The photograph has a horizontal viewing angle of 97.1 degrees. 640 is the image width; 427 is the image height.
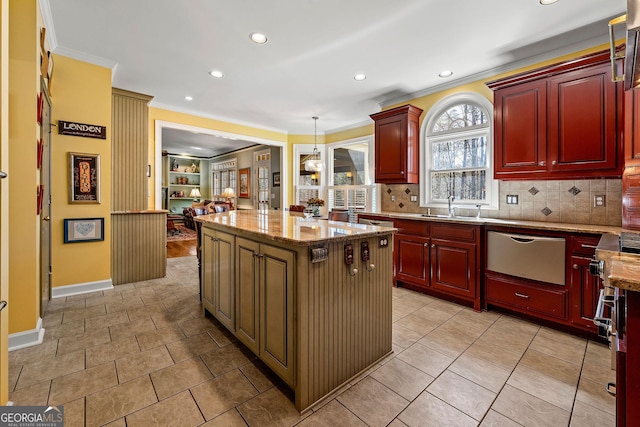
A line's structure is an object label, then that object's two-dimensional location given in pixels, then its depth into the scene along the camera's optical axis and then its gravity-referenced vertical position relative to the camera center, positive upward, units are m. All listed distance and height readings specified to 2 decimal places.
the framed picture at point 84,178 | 3.29 +0.42
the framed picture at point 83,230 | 3.27 -0.20
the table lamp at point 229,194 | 9.92 +0.68
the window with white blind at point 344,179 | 5.89 +0.77
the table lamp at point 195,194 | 11.55 +0.78
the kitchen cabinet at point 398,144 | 4.09 +1.02
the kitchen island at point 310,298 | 1.56 -0.54
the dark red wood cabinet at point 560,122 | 2.48 +0.88
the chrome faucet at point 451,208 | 3.73 +0.06
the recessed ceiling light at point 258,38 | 2.82 +1.78
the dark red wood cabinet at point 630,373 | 0.79 -0.46
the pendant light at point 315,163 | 5.95 +1.05
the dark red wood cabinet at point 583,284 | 2.35 -0.61
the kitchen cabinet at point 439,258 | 3.04 -0.54
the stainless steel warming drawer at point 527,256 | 2.52 -0.42
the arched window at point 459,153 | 3.60 +0.83
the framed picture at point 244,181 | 9.10 +1.03
